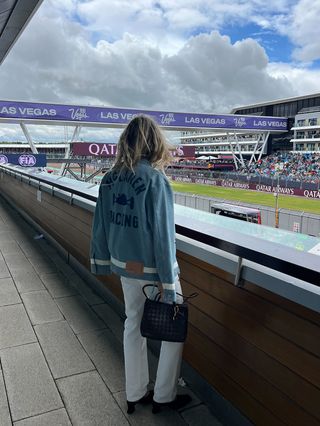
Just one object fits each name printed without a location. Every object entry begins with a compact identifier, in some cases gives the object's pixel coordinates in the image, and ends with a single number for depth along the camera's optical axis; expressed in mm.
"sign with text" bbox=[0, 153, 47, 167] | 26859
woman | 1854
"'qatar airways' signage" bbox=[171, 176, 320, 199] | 33656
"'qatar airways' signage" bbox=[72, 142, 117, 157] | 28656
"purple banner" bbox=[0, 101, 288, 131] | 37347
